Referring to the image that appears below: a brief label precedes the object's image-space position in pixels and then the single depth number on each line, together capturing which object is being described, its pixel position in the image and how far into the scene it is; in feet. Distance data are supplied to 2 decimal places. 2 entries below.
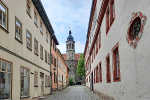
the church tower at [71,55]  195.47
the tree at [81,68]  162.19
